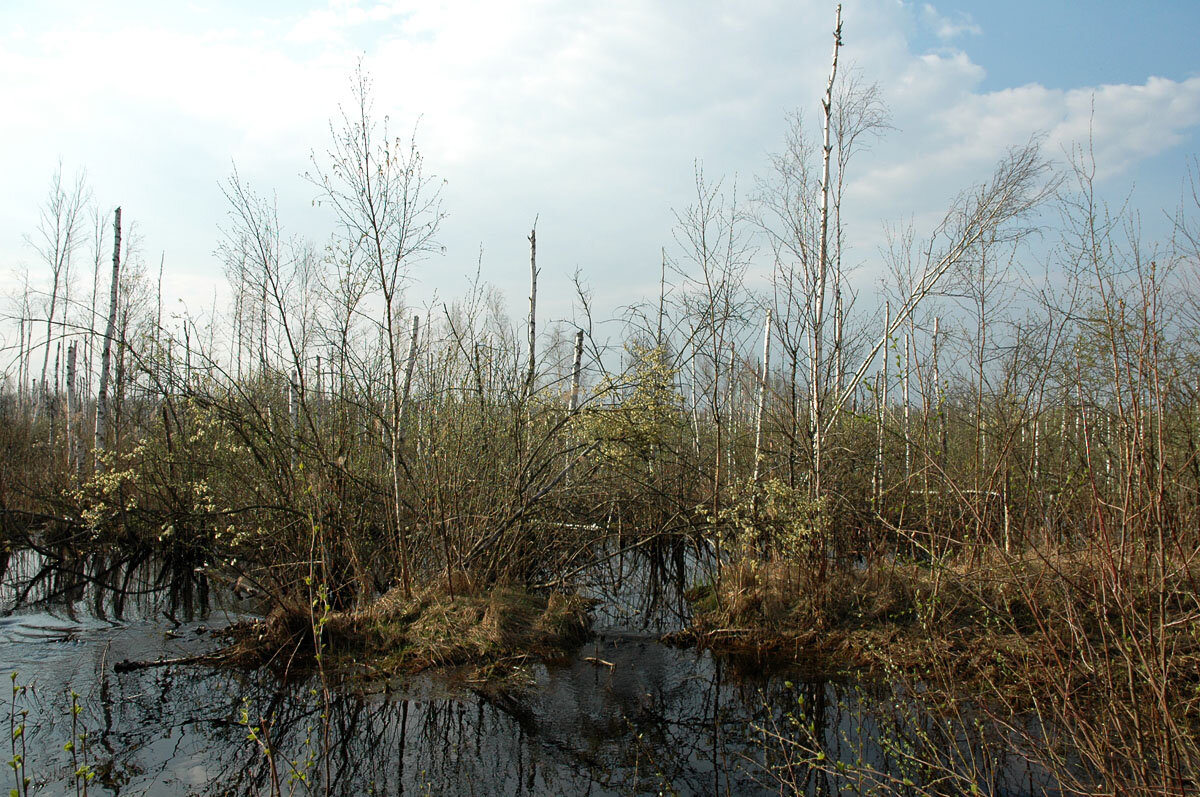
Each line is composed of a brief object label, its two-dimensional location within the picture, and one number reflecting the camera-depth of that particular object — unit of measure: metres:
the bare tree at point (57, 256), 19.91
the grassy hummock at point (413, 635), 6.89
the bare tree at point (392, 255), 7.29
